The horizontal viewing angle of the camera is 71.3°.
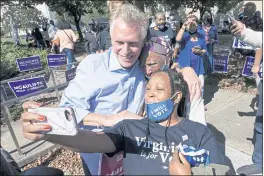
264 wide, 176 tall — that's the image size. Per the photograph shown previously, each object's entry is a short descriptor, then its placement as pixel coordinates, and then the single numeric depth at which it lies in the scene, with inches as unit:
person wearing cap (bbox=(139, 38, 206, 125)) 53.8
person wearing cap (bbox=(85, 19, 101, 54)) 232.1
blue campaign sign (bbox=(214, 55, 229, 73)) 176.5
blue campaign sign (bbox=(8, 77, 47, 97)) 110.1
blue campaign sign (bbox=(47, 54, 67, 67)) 195.4
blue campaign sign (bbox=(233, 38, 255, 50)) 174.5
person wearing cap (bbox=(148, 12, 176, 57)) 181.1
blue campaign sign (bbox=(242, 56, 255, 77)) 157.5
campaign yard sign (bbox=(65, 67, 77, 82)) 139.5
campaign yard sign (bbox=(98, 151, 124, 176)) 46.6
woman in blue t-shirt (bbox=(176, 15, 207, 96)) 141.9
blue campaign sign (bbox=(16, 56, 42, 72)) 193.7
